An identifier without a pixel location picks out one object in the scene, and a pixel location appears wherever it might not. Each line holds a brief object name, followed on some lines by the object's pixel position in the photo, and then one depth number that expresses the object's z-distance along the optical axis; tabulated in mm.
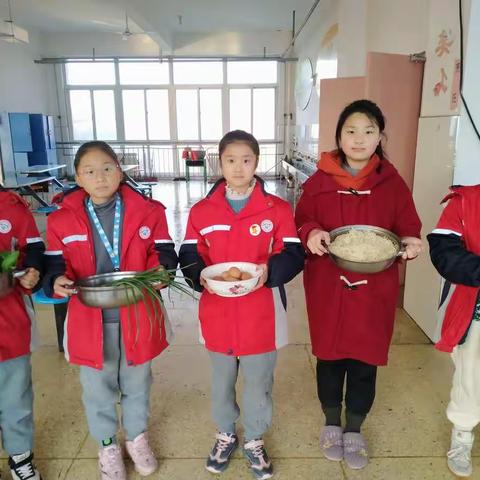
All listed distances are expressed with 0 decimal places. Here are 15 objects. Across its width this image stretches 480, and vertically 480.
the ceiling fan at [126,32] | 8102
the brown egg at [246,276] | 1424
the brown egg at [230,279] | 1406
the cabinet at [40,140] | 9531
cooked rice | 1446
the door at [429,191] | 2539
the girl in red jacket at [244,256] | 1511
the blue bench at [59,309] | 2346
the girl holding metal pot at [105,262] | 1499
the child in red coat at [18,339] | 1500
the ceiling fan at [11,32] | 7432
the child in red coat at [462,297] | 1481
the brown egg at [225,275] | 1437
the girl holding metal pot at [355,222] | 1581
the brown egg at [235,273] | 1414
